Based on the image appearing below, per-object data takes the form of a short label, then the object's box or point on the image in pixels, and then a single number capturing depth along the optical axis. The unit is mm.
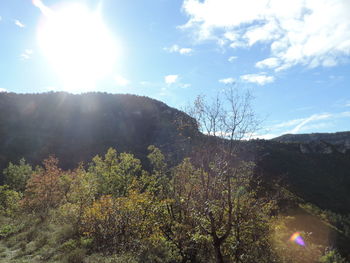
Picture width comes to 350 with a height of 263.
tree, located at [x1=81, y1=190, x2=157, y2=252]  10203
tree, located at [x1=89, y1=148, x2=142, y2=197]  20186
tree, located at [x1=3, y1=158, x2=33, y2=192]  36344
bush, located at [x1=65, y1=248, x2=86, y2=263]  9245
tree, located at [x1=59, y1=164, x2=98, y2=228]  13756
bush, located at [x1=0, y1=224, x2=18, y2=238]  13945
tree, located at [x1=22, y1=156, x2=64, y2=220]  16922
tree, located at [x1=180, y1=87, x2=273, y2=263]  7291
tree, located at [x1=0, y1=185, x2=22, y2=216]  19953
